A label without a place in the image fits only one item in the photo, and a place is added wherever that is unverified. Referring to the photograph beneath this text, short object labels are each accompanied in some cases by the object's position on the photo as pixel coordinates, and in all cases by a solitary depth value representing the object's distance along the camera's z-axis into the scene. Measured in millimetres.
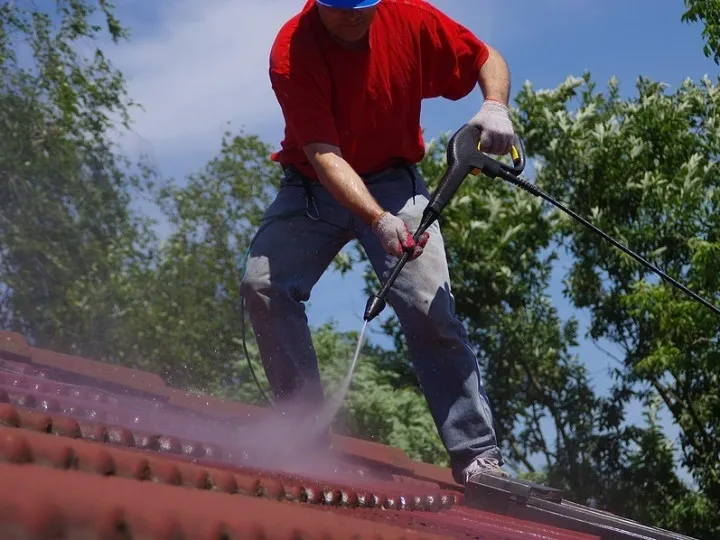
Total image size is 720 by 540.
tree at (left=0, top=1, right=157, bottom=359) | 21703
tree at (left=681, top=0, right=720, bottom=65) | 10703
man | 3592
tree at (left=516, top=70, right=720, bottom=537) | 11289
